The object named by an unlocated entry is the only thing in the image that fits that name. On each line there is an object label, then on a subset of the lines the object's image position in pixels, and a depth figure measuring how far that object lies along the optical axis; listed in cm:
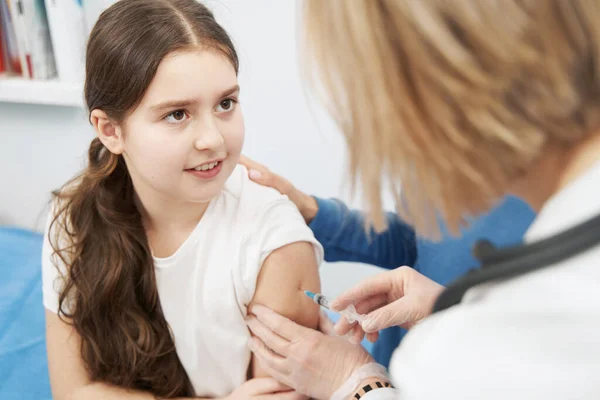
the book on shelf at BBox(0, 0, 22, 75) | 217
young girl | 109
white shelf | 218
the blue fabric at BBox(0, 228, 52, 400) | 160
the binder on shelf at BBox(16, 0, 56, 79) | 212
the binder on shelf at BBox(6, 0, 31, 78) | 212
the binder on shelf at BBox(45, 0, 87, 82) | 209
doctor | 55
